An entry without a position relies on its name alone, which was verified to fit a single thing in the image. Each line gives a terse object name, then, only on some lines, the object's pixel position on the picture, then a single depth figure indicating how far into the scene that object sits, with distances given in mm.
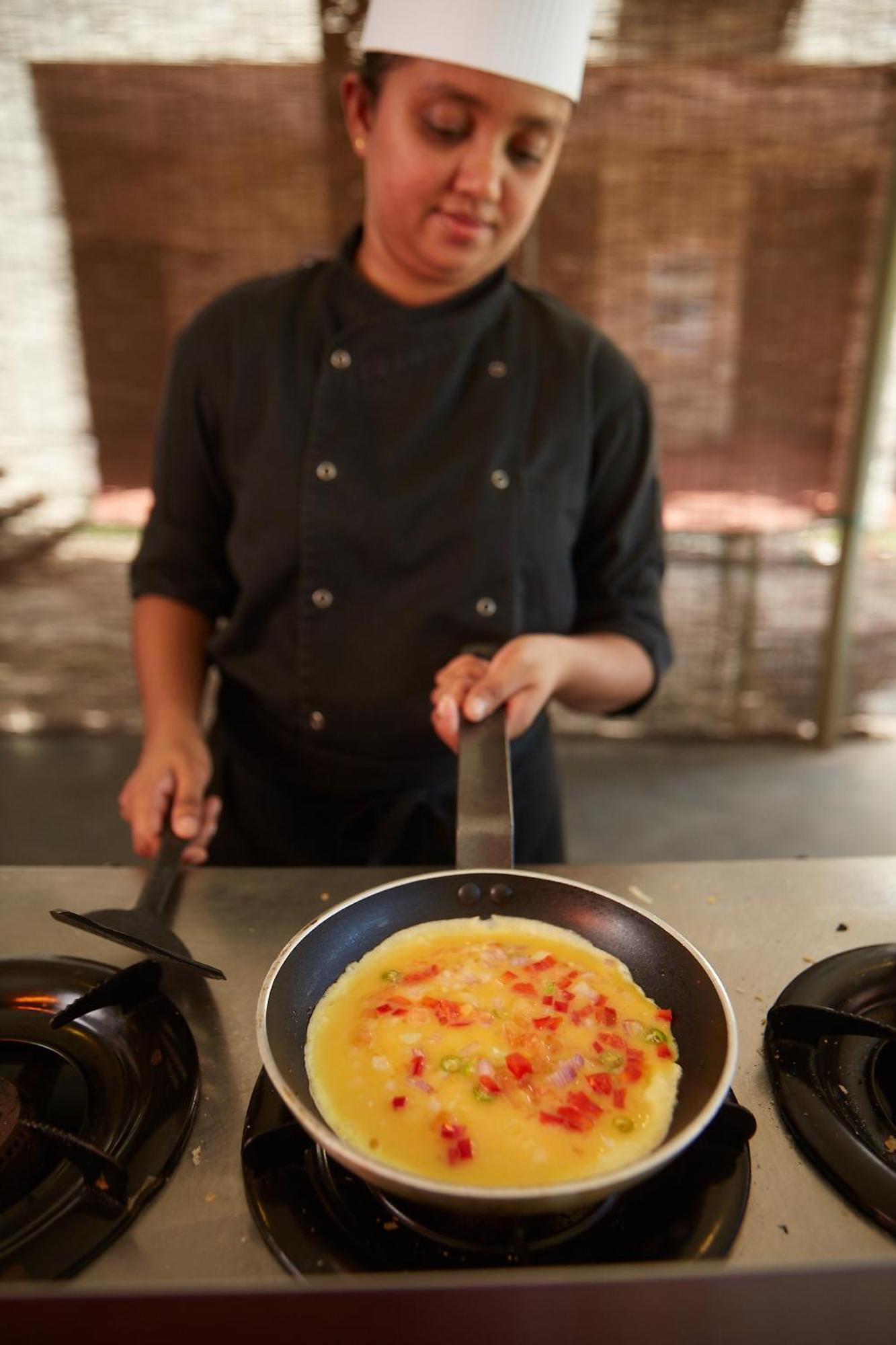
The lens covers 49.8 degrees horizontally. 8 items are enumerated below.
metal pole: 3391
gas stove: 465
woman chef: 1564
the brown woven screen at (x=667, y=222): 3254
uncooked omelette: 763
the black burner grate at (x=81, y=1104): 720
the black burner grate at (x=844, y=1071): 766
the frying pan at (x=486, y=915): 638
